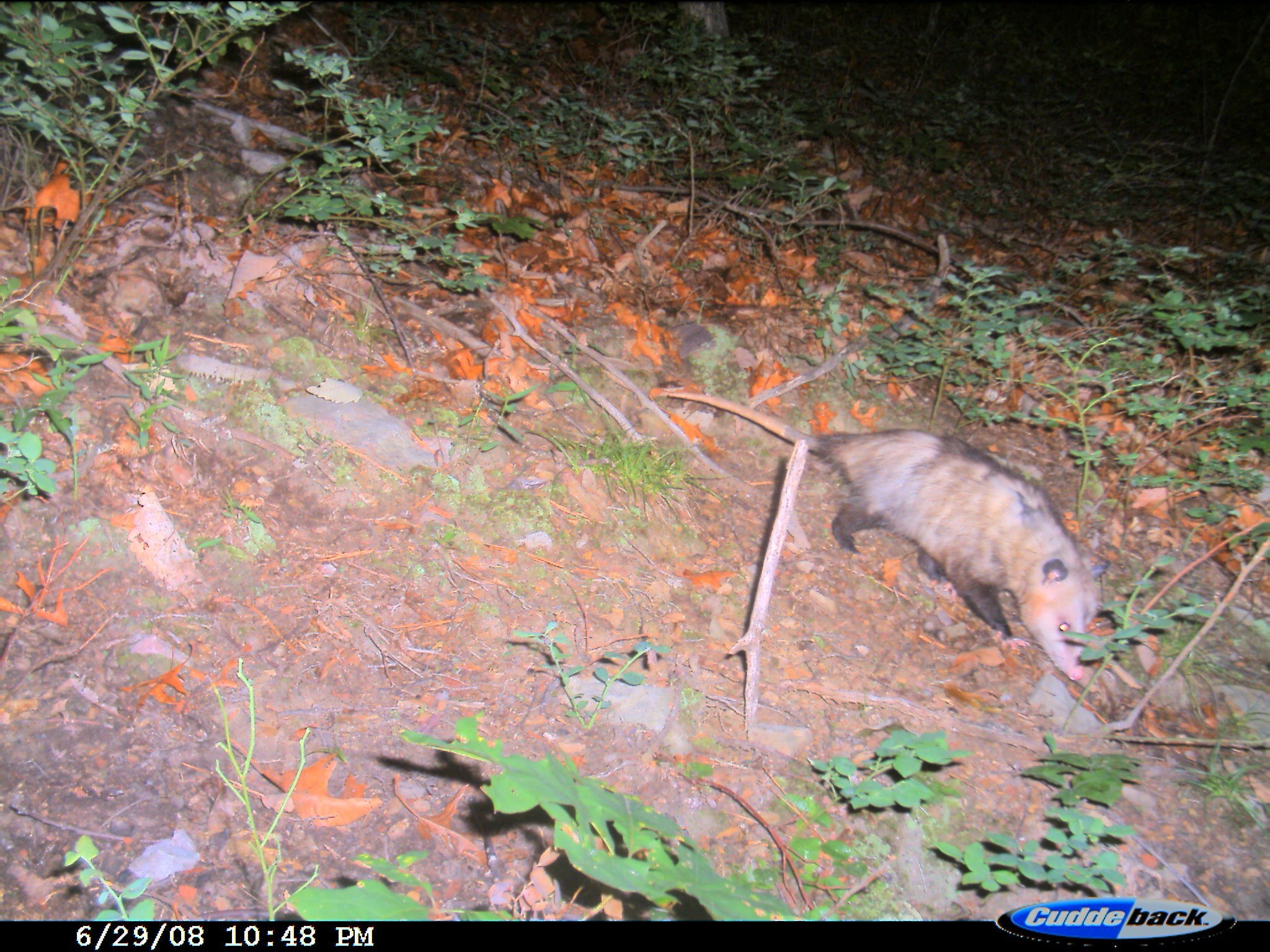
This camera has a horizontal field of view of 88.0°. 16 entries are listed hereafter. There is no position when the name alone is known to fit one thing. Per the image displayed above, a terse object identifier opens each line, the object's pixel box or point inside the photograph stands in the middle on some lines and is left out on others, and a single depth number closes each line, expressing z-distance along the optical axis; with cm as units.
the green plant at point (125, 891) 122
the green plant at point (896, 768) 175
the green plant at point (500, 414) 283
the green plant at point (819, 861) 188
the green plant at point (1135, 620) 230
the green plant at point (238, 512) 228
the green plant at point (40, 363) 204
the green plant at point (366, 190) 254
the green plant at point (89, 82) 212
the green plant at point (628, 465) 290
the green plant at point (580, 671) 203
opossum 326
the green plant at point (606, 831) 113
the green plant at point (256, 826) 144
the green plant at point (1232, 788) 239
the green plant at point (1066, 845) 172
